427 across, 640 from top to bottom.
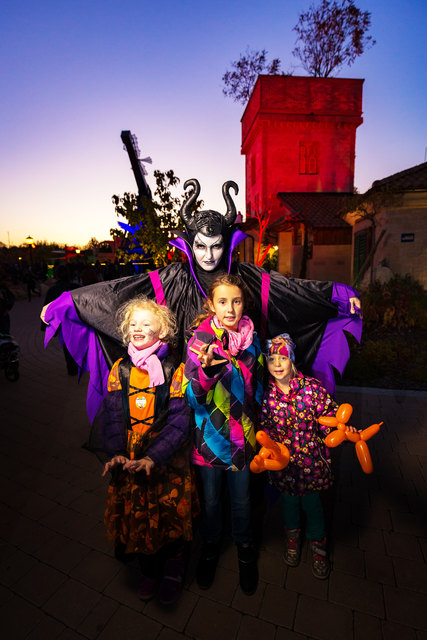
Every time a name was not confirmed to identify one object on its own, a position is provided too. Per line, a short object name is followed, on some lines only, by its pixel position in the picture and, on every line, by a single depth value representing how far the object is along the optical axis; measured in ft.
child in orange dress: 6.77
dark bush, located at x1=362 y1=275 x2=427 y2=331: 26.76
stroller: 19.04
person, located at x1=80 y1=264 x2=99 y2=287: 21.56
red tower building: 69.56
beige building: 32.24
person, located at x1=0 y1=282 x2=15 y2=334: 20.44
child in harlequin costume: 6.72
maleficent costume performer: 8.64
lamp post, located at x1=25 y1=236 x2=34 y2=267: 67.64
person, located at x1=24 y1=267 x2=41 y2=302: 56.36
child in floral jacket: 7.41
